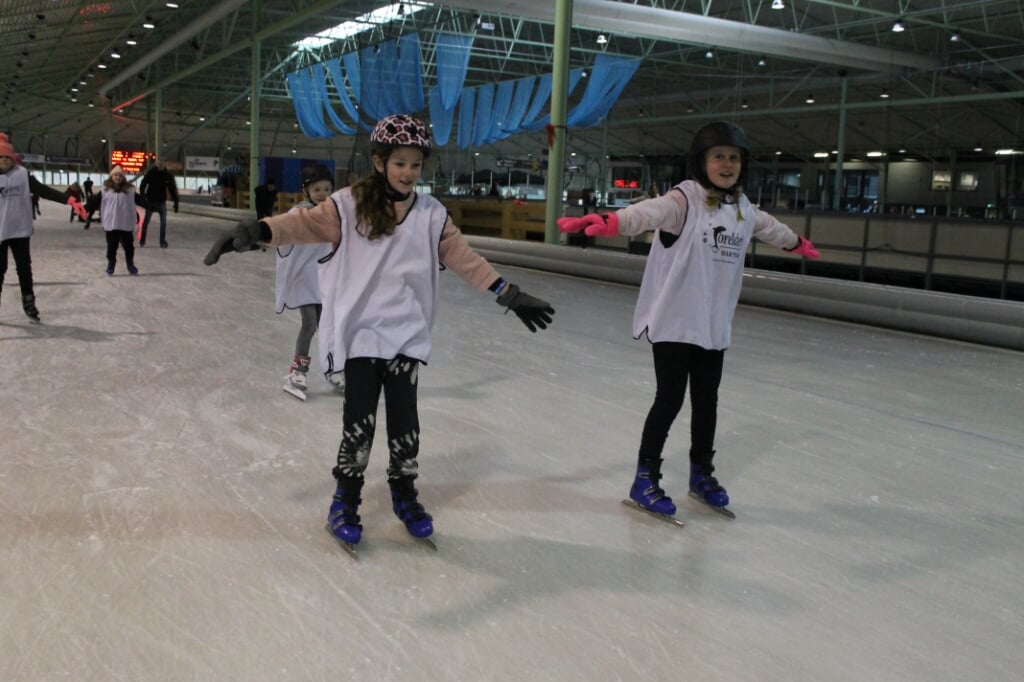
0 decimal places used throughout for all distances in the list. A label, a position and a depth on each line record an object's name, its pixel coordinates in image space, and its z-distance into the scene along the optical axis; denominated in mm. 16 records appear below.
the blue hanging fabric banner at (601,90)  14820
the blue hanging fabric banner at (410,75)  14938
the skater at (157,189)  12906
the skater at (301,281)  4227
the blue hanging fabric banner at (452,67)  15648
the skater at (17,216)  5734
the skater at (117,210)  8766
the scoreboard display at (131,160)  37903
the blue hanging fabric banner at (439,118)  16297
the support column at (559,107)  11547
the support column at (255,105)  19969
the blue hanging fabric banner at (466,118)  17578
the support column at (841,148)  20484
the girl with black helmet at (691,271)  2666
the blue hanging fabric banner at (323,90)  19469
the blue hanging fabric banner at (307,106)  19844
